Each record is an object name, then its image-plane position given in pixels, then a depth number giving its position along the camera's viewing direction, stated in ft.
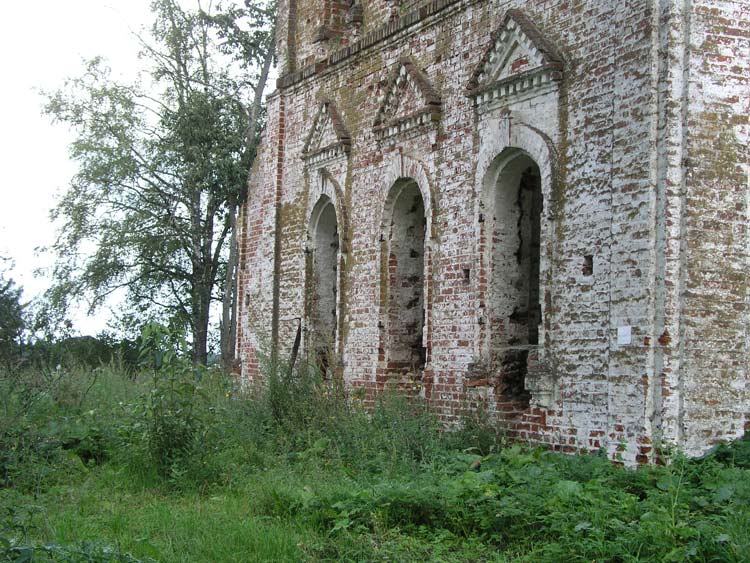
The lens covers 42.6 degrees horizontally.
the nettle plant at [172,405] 33.01
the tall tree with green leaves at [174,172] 87.71
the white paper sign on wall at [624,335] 30.14
